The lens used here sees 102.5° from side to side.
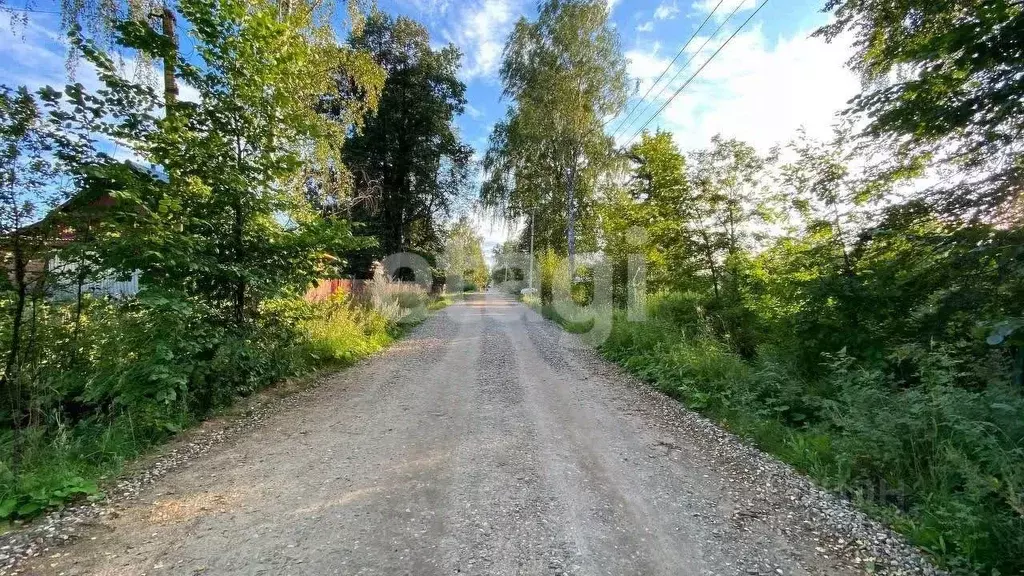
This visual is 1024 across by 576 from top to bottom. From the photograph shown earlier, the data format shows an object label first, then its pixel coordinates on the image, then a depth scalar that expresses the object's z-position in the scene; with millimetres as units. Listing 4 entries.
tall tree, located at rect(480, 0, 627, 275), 14461
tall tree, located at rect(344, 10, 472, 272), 17641
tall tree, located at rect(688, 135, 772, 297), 6992
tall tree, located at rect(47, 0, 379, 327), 3658
